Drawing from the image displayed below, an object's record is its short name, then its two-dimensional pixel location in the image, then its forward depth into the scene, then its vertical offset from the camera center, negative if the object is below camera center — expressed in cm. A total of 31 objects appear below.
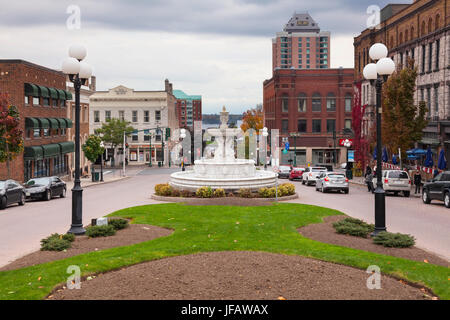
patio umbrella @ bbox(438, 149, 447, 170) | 3562 -140
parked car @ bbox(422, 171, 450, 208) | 2620 -246
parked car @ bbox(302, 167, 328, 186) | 4400 -278
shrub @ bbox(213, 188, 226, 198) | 2859 -271
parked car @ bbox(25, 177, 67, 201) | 3070 -261
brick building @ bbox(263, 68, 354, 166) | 8731 +548
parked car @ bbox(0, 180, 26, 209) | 2639 -252
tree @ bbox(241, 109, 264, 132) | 11512 +445
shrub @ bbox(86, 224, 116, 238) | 1540 -252
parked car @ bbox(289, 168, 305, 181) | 5175 -314
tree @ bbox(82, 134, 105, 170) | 5672 -60
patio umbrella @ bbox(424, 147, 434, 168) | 3792 -142
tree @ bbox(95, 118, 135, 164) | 8394 +169
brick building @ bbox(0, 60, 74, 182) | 4331 +246
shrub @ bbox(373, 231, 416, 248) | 1370 -252
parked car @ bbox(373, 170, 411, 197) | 3284 -252
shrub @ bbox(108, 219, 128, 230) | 1684 -252
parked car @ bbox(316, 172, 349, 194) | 3528 -274
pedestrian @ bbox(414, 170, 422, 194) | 3541 -266
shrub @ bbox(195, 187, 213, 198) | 2848 -264
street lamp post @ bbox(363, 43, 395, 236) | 1498 +173
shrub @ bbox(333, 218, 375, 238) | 1530 -250
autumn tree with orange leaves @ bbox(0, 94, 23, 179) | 3497 +71
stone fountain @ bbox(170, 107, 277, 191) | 3027 -195
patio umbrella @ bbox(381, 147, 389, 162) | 5012 -148
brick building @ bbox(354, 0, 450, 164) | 4184 +768
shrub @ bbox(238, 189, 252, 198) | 2883 -274
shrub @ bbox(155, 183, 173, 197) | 2988 -268
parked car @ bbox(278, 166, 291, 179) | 5622 -326
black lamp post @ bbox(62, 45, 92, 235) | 1582 +47
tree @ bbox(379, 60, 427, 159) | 3909 +208
